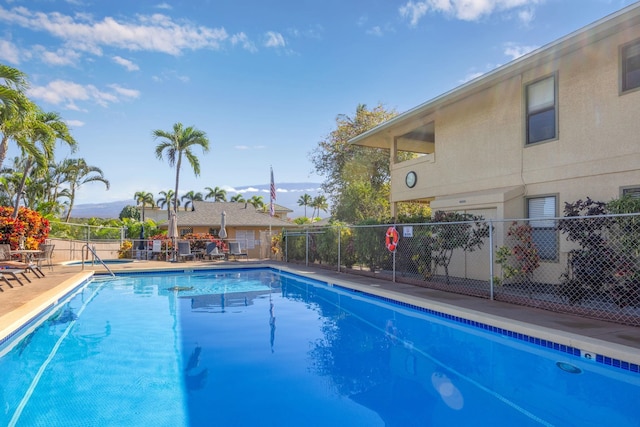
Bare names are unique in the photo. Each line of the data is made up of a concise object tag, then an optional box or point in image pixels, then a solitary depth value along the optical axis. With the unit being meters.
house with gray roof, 28.97
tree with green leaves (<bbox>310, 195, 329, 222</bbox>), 74.12
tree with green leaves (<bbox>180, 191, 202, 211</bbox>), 70.94
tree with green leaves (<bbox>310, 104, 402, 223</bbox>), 20.83
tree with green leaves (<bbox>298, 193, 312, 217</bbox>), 82.82
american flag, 19.51
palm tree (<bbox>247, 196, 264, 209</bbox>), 62.97
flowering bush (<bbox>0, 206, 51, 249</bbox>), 11.65
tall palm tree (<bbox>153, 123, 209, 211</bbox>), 23.88
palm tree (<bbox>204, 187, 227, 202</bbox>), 70.25
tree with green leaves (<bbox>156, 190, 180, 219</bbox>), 69.00
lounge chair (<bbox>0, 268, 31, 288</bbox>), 8.23
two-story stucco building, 7.65
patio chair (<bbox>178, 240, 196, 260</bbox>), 18.50
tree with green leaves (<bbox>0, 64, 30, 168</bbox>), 10.13
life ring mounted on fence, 10.59
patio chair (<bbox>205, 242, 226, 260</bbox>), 19.51
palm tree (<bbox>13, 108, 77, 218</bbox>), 12.30
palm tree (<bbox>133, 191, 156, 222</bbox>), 68.19
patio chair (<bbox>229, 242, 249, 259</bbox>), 19.67
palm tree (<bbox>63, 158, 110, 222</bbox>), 30.08
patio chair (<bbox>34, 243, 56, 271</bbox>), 12.12
